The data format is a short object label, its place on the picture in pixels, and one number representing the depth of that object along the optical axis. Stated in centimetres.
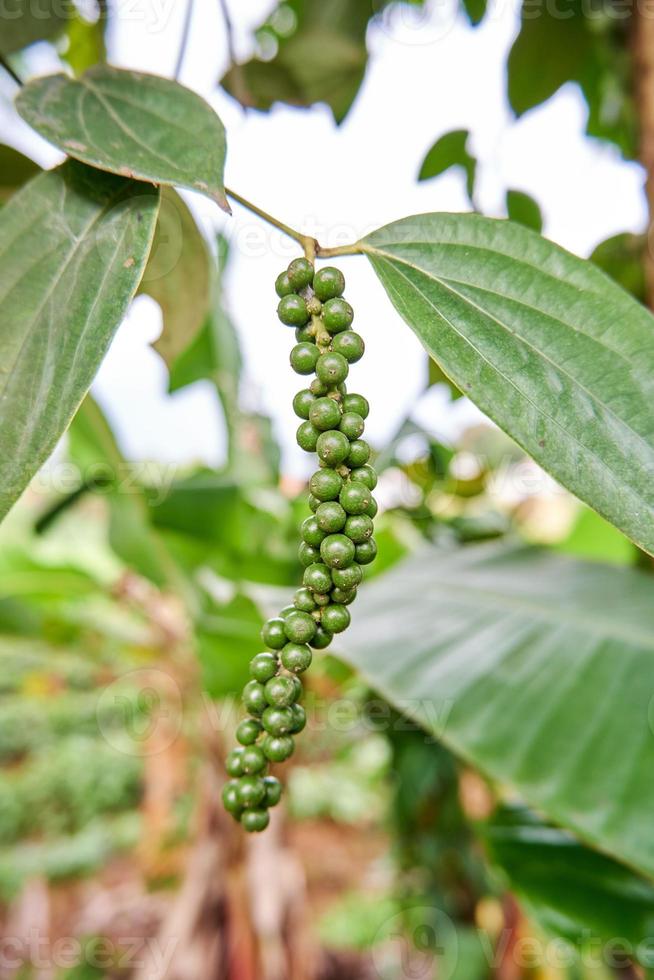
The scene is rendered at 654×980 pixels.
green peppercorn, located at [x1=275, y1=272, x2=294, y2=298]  30
